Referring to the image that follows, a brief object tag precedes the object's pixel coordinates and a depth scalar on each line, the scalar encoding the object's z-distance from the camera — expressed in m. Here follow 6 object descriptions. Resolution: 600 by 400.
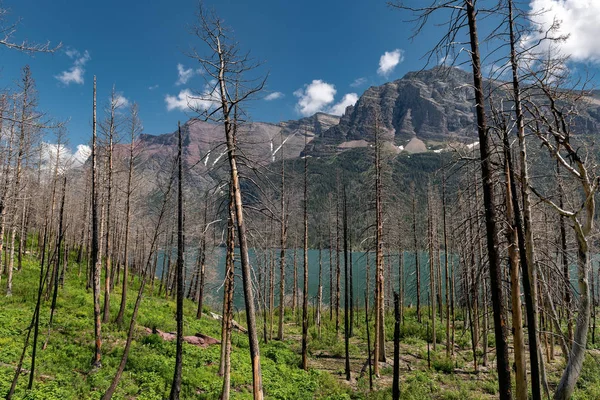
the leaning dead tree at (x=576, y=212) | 9.57
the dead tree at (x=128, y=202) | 17.86
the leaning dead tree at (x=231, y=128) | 8.47
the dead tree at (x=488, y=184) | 6.32
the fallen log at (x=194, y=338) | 17.90
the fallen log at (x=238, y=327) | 26.39
